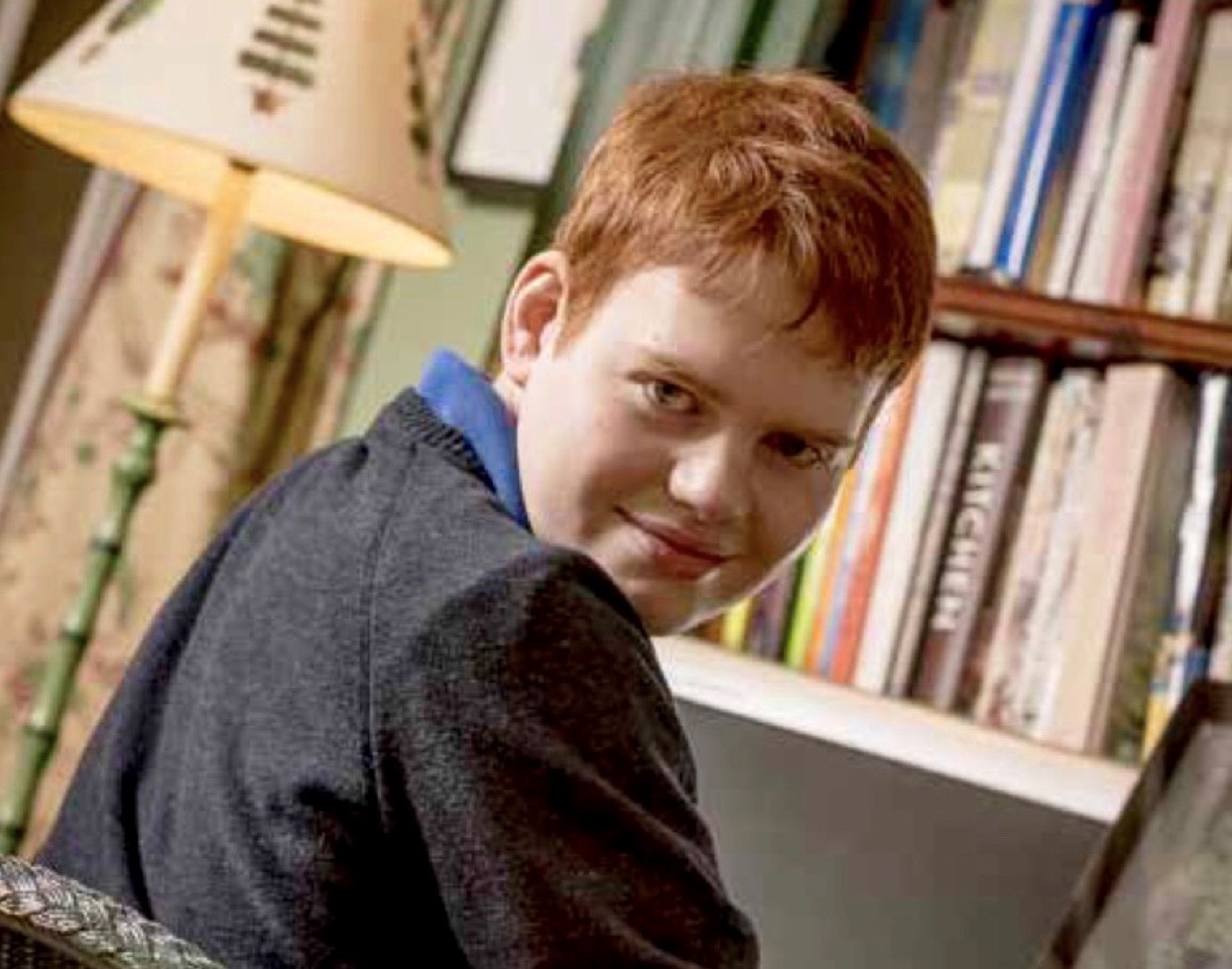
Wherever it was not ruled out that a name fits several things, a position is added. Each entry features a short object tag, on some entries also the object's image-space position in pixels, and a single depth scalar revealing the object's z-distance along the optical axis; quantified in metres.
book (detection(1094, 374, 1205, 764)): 2.21
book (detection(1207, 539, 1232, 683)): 2.19
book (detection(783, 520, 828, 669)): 2.30
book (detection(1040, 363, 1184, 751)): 2.21
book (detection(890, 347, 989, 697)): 2.27
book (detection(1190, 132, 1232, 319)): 2.27
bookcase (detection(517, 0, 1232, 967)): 2.16
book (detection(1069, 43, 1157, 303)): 2.31
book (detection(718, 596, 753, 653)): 2.30
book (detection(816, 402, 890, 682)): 2.29
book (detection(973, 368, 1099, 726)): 2.24
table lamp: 2.16
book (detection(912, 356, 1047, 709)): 2.26
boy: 1.52
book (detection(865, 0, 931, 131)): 2.41
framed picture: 2.47
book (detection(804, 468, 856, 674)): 2.29
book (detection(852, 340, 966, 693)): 2.27
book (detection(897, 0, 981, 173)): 2.40
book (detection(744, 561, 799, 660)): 2.30
